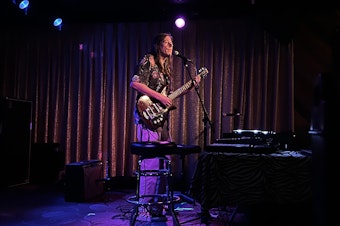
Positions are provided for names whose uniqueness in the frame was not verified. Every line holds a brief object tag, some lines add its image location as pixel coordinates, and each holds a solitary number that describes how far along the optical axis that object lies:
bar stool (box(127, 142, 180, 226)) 2.85
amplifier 4.41
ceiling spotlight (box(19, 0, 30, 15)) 4.81
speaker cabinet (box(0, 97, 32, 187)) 5.20
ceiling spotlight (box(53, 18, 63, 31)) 5.62
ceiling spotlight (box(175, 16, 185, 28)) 5.47
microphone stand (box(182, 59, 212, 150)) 3.66
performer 3.56
